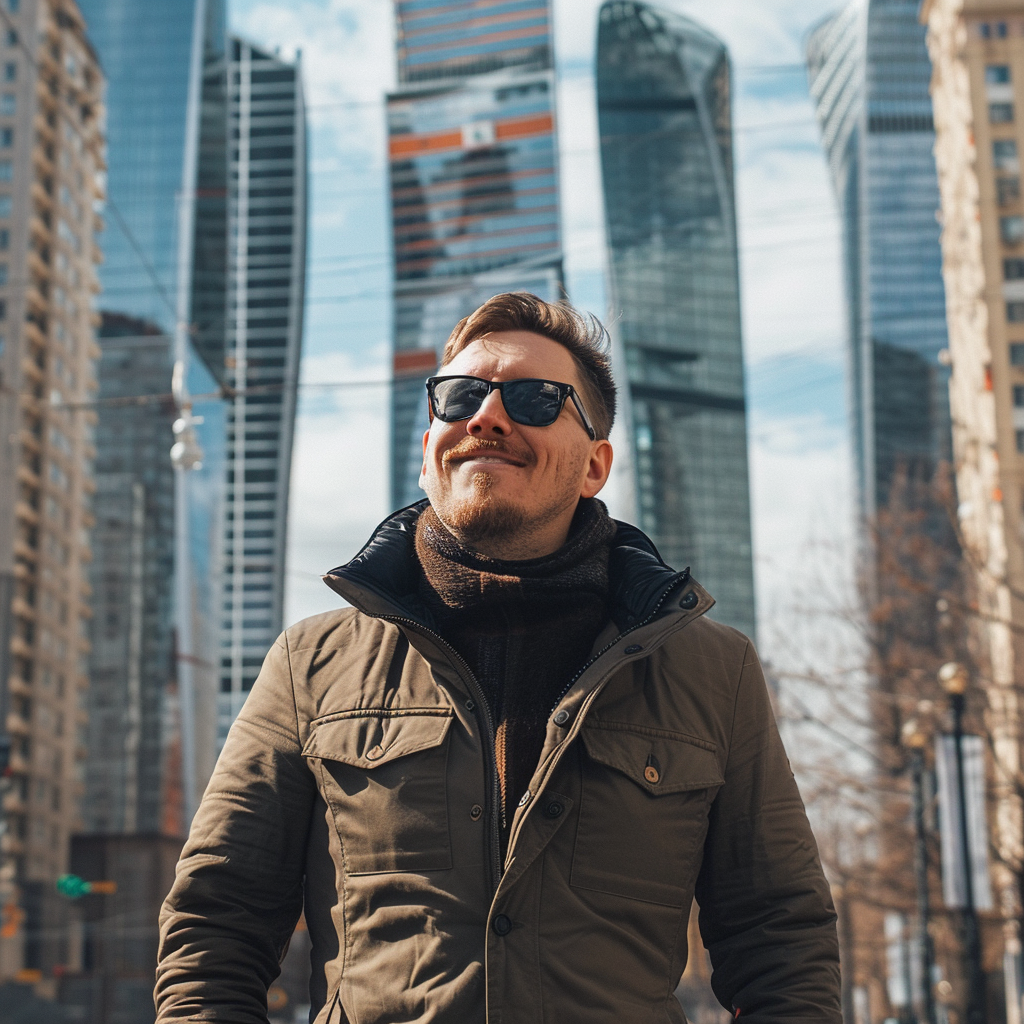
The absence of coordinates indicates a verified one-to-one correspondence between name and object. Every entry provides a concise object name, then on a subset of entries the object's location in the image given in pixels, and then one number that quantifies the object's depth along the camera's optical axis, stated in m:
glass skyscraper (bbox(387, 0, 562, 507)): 48.09
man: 2.19
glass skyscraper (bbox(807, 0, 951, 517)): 40.94
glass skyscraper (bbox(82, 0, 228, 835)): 52.72
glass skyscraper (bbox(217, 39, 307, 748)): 51.31
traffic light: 23.27
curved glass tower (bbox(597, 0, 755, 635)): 46.62
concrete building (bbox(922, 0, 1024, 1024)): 35.53
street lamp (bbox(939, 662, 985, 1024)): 16.08
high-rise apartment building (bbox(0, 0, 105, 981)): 52.06
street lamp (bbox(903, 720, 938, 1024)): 21.48
